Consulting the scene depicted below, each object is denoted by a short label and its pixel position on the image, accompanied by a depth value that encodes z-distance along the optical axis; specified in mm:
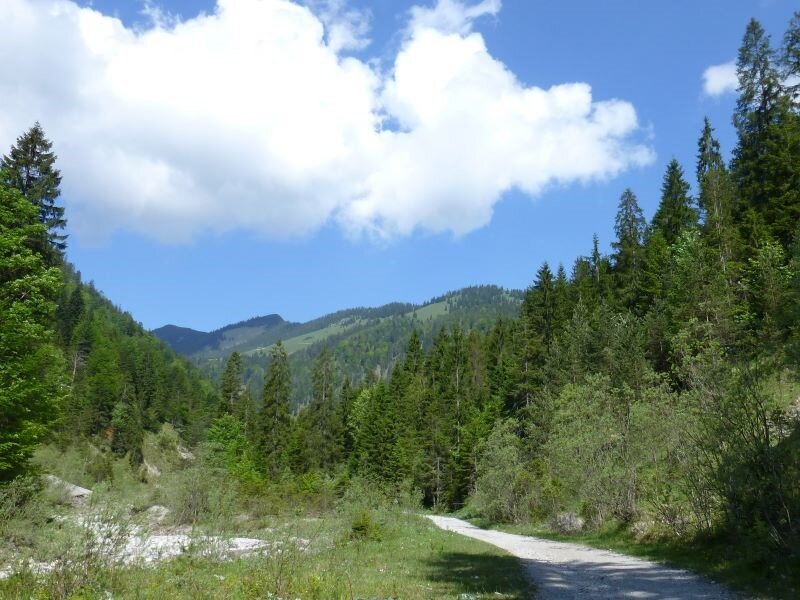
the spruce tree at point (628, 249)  68750
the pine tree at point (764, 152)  46875
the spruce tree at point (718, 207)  49750
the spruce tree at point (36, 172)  33812
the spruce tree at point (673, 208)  66250
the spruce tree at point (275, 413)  77562
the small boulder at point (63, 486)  28225
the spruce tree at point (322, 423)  85188
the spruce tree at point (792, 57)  45062
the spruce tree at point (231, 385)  89125
